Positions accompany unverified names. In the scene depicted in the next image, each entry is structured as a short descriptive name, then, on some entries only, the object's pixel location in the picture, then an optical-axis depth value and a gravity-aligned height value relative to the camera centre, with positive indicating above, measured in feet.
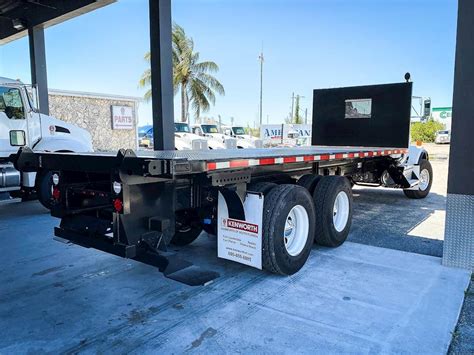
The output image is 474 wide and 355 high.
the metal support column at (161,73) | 23.43 +4.00
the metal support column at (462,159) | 14.29 -0.82
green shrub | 140.27 +2.45
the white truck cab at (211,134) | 70.03 +0.73
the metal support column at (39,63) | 33.91 +6.61
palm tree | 94.38 +14.81
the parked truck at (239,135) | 74.84 +0.56
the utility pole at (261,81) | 115.70 +17.64
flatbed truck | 10.53 -2.26
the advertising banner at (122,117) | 47.83 +2.60
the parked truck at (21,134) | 24.56 +0.27
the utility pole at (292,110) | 178.41 +12.68
